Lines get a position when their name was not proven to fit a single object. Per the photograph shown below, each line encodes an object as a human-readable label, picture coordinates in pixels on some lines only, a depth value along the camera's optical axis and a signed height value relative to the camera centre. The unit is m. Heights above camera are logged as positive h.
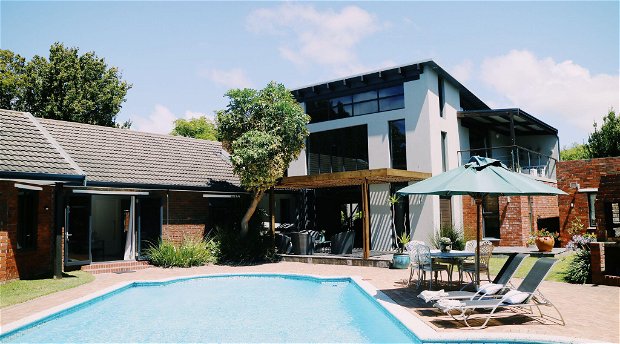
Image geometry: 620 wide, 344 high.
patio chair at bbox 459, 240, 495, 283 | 10.02 -1.34
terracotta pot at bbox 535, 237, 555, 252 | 15.64 -1.47
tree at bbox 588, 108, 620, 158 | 28.31 +4.09
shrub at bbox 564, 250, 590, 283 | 10.64 -1.66
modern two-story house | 18.50 +2.30
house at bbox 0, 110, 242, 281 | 12.07 +0.59
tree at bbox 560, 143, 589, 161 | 56.09 +6.69
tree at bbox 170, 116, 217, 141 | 57.65 +10.35
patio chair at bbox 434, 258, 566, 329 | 7.03 -1.60
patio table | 9.98 -1.19
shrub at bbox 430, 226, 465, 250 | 17.39 -1.34
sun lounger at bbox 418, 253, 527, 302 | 7.64 -1.53
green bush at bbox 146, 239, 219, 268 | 15.87 -1.71
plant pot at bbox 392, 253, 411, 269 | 14.54 -1.87
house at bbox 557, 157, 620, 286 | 18.22 +0.47
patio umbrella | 7.89 +0.37
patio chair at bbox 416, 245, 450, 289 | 10.11 -1.35
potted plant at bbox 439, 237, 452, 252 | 10.67 -1.02
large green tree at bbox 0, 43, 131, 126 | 28.81 +8.26
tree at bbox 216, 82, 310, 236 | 16.05 +2.84
